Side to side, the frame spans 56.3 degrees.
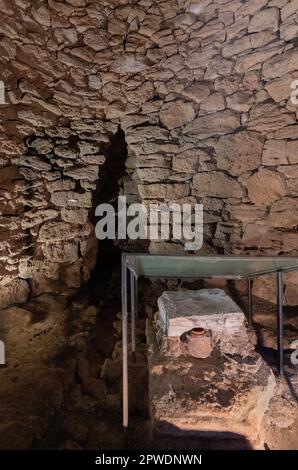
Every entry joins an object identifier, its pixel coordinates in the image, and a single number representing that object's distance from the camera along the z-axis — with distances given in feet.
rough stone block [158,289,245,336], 5.93
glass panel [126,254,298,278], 5.91
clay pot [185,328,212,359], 5.82
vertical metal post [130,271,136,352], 7.25
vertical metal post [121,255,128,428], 4.81
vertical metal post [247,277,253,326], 8.02
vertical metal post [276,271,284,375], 6.00
